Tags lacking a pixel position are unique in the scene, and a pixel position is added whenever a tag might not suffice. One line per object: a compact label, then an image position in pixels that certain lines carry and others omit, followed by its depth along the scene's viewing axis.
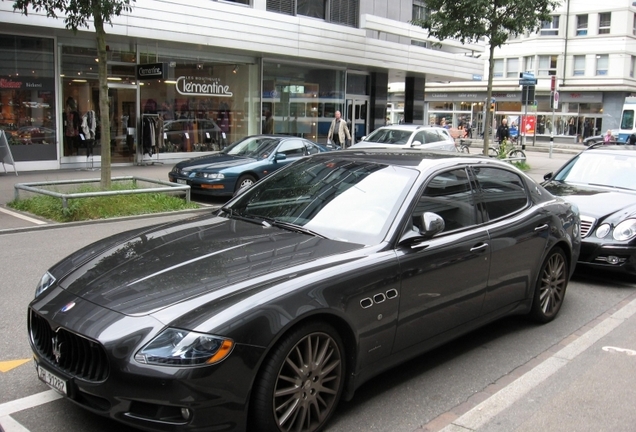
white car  18.36
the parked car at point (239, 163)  13.52
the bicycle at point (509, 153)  22.91
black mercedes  7.29
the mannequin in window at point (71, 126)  18.89
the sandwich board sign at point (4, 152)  15.56
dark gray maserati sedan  3.05
